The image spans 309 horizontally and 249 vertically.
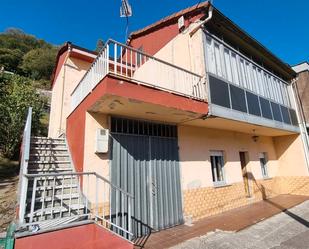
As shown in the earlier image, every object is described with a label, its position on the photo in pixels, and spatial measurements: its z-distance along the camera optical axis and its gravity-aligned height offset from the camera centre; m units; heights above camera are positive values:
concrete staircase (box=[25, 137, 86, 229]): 3.97 -0.27
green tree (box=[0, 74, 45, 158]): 13.14 +3.92
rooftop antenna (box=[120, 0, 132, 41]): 8.99 +7.09
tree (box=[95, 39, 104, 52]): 57.31 +36.96
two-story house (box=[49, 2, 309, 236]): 5.40 +1.66
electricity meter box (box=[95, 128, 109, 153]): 5.31 +0.82
